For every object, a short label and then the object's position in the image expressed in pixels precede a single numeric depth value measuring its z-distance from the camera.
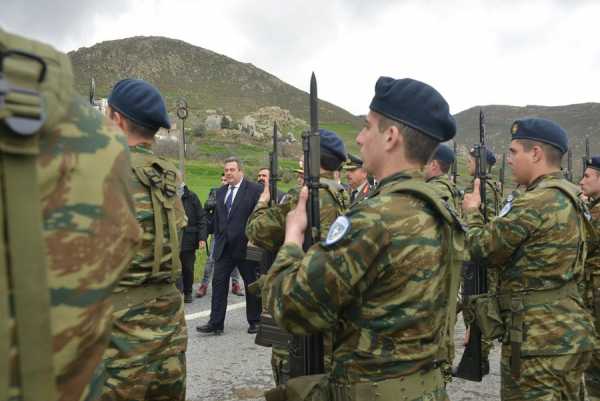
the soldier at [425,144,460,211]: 5.09
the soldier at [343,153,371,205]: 7.32
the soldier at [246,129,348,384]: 3.29
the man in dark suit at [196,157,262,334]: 5.98
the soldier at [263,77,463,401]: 1.69
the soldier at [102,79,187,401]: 2.38
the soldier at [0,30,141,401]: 0.83
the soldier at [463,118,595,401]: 2.87
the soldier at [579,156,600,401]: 3.89
